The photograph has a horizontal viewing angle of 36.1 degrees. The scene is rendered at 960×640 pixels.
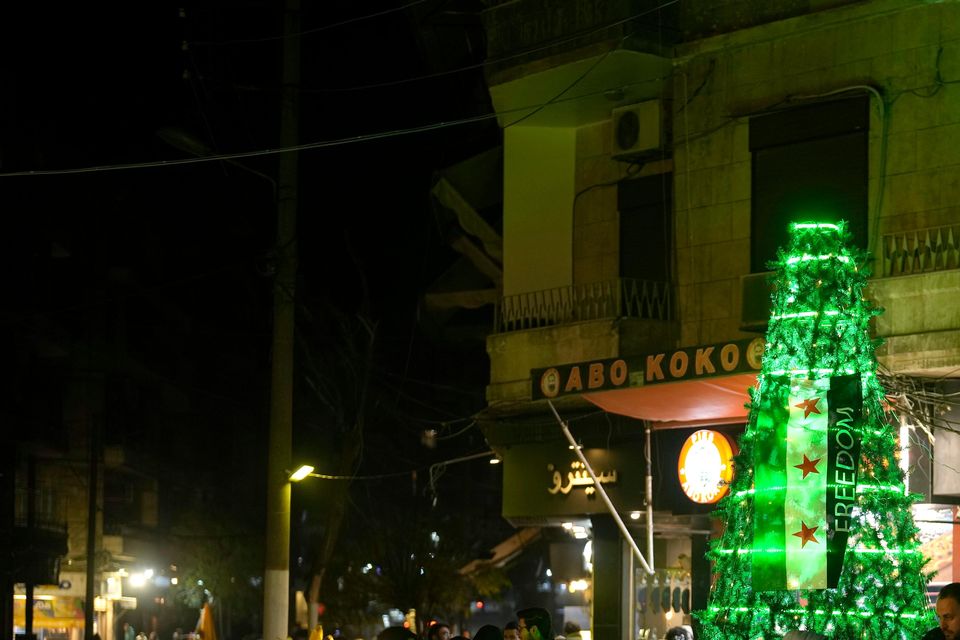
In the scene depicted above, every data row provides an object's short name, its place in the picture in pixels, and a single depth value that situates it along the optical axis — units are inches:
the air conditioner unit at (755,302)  685.3
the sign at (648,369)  574.9
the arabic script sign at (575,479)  790.5
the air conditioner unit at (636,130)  764.6
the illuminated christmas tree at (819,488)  448.1
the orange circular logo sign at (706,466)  715.4
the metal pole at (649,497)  711.1
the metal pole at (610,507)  702.5
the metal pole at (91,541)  1534.2
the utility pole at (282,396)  722.8
